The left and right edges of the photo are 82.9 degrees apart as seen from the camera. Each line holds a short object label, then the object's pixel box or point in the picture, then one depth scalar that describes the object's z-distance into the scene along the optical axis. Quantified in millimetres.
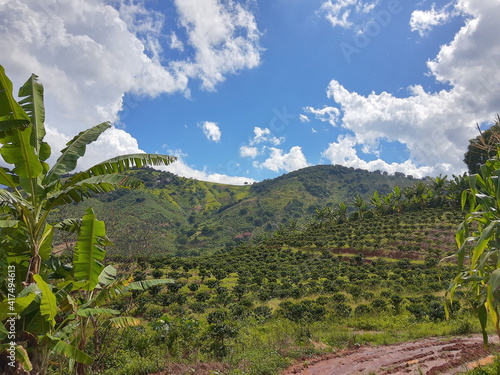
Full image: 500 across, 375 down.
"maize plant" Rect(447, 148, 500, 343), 3556
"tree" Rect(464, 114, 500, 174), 4450
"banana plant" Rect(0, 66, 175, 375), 4254
